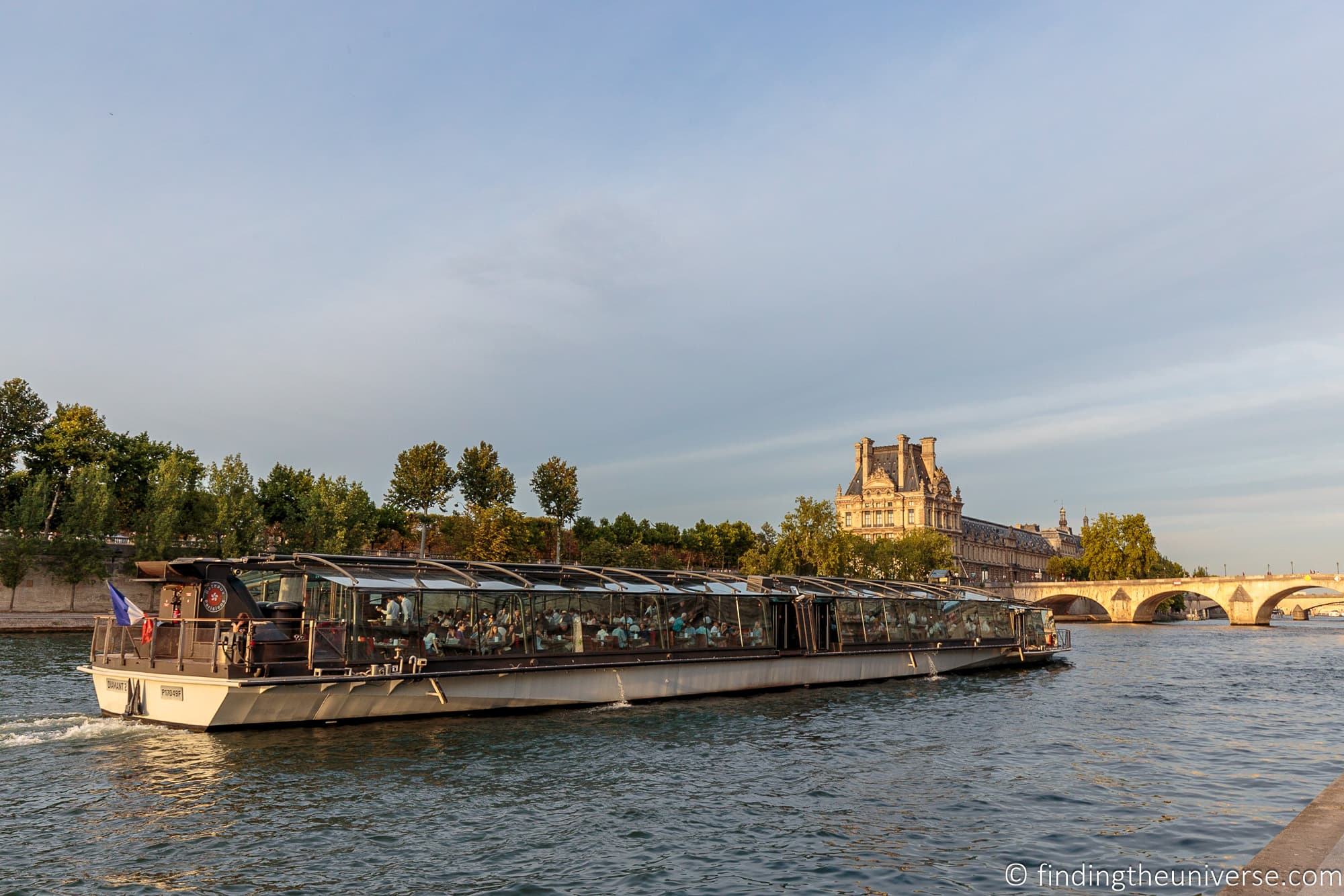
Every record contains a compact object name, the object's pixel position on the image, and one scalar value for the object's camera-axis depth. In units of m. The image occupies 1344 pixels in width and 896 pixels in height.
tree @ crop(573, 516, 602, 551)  125.88
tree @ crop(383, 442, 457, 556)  105.50
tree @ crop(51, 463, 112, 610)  76.44
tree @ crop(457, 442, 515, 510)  112.44
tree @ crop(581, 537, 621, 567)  114.06
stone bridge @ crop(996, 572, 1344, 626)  127.06
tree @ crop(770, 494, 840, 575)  115.50
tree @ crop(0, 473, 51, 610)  72.94
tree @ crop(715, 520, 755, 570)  146.38
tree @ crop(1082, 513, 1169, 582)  154.88
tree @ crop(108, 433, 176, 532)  91.12
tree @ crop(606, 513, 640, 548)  131.12
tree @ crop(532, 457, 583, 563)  114.56
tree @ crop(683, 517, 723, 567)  141.12
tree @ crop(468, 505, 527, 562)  94.62
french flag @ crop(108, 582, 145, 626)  27.02
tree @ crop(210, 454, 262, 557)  84.44
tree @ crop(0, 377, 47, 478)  85.56
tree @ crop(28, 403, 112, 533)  86.06
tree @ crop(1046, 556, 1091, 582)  171.75
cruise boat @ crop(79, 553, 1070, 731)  25.83
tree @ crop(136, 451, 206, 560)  80.00
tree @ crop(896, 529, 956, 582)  155.50
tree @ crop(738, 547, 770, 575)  117.57
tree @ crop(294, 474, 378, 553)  91.06
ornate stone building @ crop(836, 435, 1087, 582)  195.88
